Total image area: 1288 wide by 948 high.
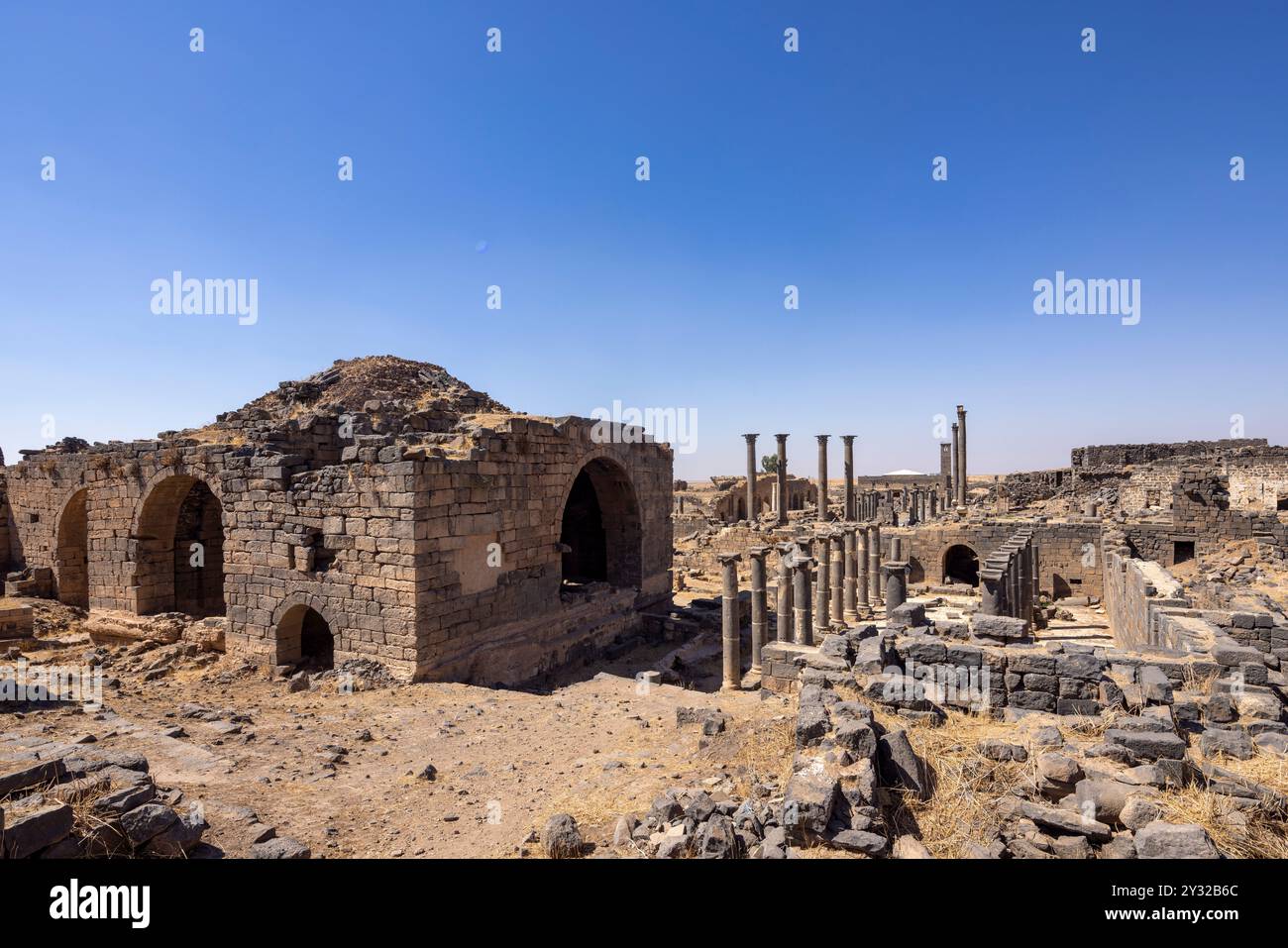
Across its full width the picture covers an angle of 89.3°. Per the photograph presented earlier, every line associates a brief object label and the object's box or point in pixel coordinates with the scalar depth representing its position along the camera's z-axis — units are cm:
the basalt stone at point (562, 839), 470
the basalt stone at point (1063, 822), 426
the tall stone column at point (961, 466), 3264
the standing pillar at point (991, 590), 1162
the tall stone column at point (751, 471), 3266
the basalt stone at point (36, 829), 361
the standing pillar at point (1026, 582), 1605
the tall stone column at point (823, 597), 1454
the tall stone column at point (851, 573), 1712
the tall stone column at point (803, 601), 1247
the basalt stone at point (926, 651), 763
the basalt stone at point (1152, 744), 505
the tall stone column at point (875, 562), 1873
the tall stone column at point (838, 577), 1600
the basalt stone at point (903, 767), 521
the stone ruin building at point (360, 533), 1082
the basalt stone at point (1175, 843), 370
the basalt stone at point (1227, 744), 538
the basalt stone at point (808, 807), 425
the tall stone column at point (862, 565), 1803
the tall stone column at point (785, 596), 1268
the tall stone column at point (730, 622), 1236
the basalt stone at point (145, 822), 426
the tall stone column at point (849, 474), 3092
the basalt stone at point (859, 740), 529
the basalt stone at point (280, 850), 494
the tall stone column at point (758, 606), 1297
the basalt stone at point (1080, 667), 689
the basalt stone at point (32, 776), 429
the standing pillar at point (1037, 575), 1976
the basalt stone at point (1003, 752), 554
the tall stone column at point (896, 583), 1337
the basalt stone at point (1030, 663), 706
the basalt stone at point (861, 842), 410
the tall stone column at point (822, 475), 3229
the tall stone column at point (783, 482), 3125
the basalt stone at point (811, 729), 577
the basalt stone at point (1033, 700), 700
